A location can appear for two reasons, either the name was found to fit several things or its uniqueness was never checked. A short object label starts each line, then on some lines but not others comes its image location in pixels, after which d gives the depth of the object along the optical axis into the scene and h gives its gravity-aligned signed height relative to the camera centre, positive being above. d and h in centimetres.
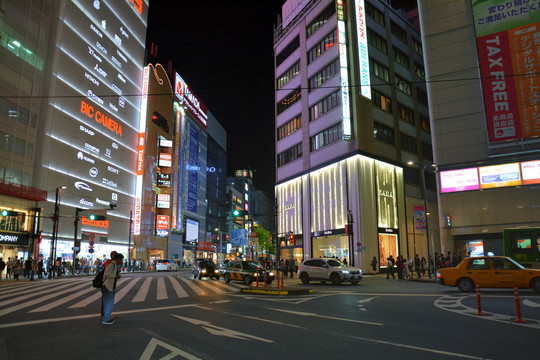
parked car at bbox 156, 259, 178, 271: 5938 -226
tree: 10117 +197
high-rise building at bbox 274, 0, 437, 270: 4109 +1365
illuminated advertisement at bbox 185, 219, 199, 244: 9194 +446
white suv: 2533 -146
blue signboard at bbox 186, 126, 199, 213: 9562 +1993
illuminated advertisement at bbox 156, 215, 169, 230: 7594 +536
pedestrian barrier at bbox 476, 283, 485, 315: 1136 -164
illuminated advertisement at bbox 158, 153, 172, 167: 7669 +1736
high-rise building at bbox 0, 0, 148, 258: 3981 +1787
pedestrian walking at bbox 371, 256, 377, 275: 3700 -138
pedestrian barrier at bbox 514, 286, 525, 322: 982 -154
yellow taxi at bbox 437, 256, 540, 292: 1691 -113
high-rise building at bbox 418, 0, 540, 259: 3247 +1172
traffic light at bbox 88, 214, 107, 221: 3246 +275
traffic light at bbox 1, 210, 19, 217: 3174 +309
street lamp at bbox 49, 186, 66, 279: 3312 -67
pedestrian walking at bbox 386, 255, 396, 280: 3136 -127
